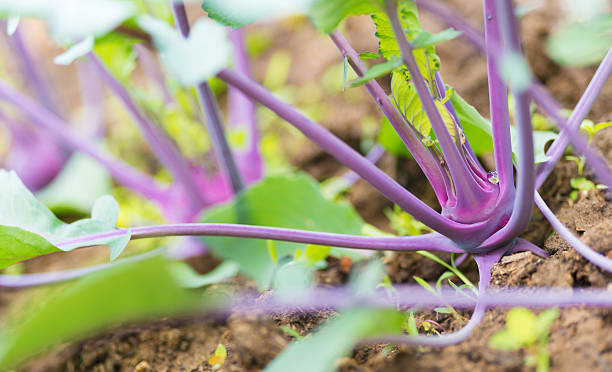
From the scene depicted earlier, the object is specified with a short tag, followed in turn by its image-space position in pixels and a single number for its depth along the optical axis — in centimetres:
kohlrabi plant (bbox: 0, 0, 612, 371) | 39
